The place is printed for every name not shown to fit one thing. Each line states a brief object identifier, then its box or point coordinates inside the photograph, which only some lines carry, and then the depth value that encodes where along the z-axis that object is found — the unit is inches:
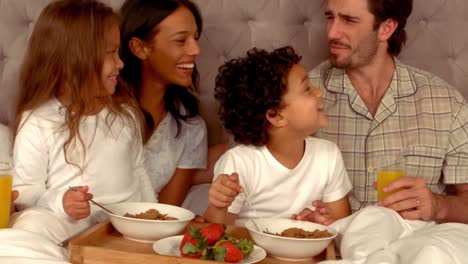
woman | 91.8
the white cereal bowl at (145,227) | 63.1
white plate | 59.4
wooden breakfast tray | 58.4
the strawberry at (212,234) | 59.4
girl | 77.6
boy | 77.5
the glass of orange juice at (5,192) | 68.2
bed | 96.7
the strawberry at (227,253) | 57.4
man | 88.1
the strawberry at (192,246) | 58.0
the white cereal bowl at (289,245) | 59.4
